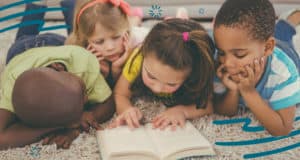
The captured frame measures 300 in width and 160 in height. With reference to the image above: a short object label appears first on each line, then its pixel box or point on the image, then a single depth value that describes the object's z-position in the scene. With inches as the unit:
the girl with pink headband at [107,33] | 76.0
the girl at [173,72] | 65.4
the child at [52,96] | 62.3
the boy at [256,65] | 64.3
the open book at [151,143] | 61.7
